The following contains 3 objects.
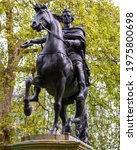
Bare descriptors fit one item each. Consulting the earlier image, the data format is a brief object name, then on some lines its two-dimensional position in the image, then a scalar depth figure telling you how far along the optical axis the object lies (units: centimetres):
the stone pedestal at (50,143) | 925
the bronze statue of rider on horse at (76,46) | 1056
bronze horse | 1009
